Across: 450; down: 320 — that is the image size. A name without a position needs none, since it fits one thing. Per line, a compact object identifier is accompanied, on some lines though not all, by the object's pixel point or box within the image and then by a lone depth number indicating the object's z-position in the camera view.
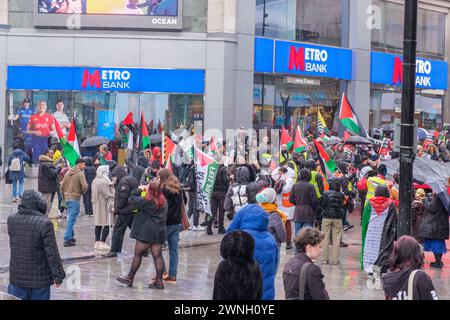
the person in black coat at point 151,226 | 11.25
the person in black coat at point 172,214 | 11.86
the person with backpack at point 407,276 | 6.30
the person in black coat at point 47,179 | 17.38
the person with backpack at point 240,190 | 14.82
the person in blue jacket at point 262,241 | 8.10
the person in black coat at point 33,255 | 8.14
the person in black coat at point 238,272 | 6.64
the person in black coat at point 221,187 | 16.91
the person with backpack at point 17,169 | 21.17
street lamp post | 11.23
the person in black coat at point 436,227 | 13.91
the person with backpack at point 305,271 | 6.58
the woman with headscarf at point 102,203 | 14.48
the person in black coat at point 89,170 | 18.22
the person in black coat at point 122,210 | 13.05
